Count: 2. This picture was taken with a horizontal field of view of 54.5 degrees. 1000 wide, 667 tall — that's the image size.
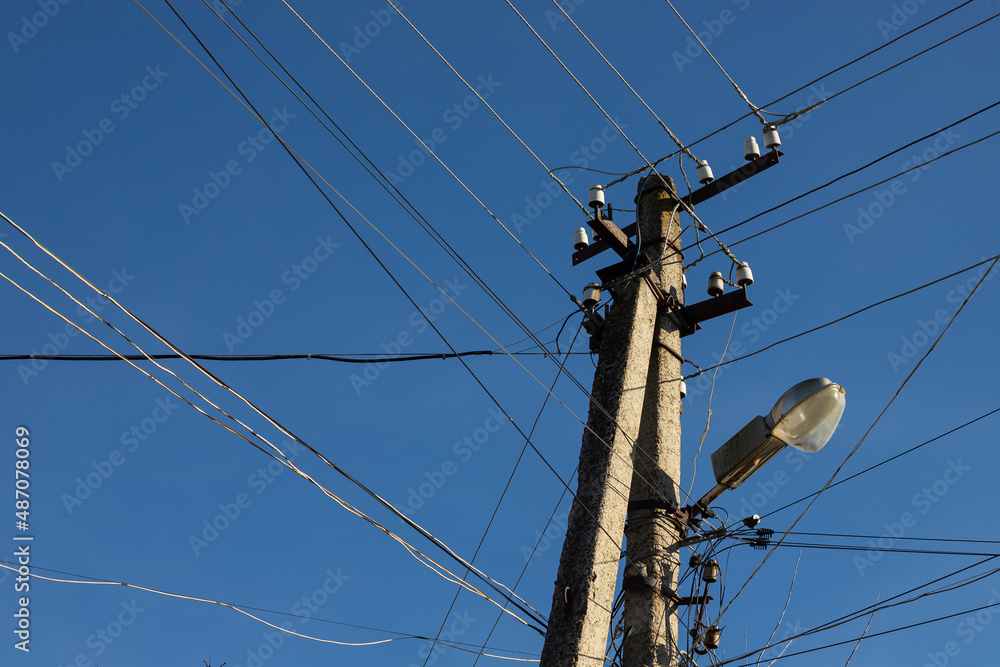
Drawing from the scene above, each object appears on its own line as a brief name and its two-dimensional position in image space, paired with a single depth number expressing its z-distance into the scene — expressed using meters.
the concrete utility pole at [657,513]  6.30
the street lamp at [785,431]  6.73
